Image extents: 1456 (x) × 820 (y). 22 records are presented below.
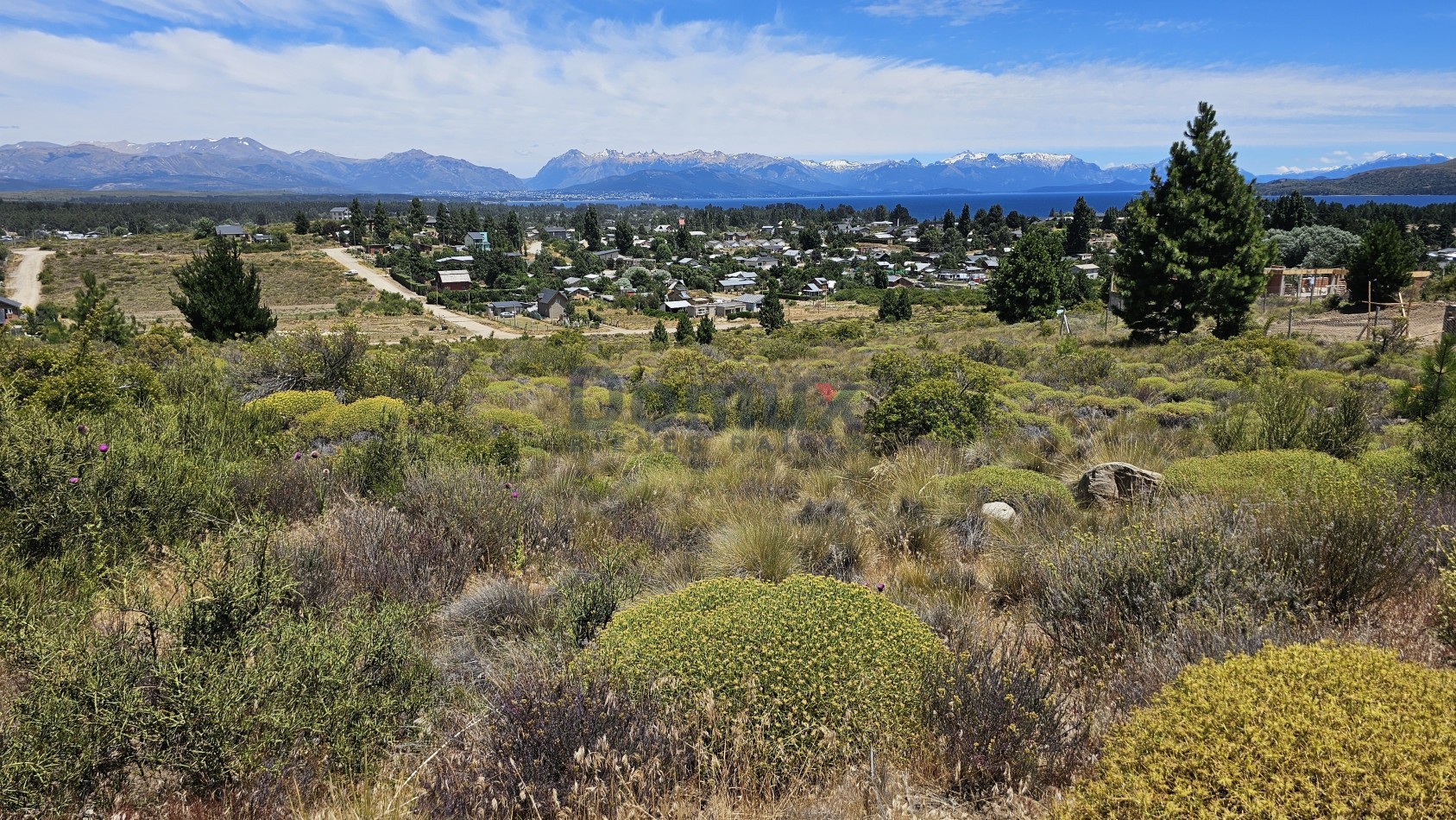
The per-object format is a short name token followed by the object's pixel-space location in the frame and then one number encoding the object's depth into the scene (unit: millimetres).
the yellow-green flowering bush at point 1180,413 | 9250
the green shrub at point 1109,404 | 10130
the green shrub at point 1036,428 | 8242
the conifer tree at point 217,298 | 23469
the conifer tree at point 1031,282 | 35688
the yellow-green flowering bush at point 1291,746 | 1816
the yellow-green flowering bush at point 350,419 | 8070
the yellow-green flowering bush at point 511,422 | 9180
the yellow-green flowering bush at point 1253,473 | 4793
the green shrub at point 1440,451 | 5309
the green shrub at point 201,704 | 2432
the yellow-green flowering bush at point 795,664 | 2646
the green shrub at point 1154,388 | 11511
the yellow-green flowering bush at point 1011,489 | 5859
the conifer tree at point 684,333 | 38631
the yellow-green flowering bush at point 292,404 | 8352
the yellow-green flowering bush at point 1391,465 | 5395
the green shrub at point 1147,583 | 3305
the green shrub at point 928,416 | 8430
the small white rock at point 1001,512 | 5648
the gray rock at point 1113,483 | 5715
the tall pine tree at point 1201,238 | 18969
